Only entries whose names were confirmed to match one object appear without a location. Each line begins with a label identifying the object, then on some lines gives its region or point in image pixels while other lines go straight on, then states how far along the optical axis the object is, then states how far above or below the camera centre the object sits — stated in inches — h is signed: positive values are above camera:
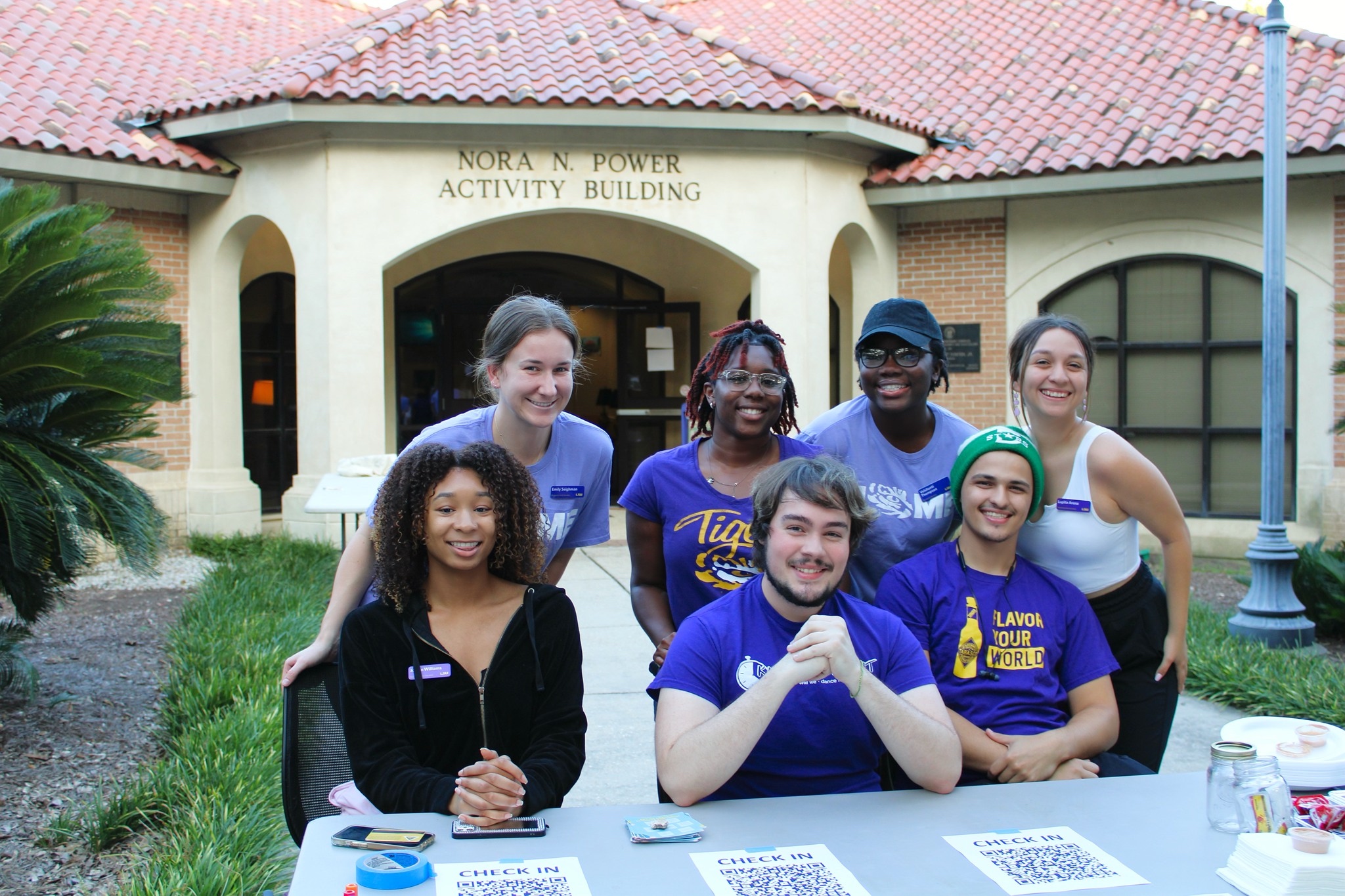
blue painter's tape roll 82.5 -32.4
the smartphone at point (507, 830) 93.9 -33.4
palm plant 207.9 +8.3
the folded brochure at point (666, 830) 91.3 -32.9
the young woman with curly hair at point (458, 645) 108.0 -21.4
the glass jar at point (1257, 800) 92.1 -30.8
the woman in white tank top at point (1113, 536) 129.6 -13.3
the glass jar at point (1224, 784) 92.9 -29.9
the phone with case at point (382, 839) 90.3 -32.8
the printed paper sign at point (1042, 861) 83.9 -33.8
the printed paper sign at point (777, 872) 82.6 -33.5
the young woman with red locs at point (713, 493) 130.3 -8.1
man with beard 106.0 -22.5
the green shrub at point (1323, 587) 316.5 -47.7
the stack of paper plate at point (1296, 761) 101.3 -30.3
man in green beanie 120.1 -22.3
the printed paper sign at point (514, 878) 82.7 -33.6
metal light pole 299.9 -6.6
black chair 120.0 -34.1
